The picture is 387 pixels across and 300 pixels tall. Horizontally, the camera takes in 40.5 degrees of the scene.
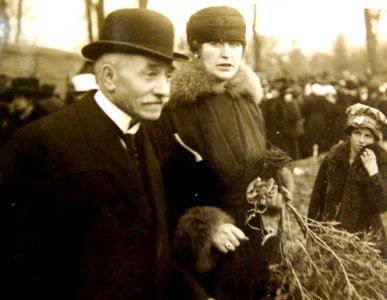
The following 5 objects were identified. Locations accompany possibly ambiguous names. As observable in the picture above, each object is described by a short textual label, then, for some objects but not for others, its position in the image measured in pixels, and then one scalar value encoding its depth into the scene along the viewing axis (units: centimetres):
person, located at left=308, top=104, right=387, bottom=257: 213
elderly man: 133
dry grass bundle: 181
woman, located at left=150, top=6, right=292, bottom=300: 170
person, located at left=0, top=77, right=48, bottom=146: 148
